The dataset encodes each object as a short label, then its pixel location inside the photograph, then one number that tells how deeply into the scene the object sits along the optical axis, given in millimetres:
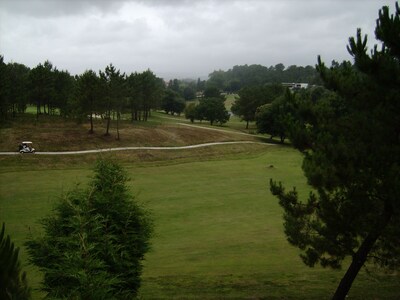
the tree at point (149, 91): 87812
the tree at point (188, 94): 177125
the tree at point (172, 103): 121375
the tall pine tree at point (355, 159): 11406
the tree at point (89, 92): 59969
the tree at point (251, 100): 99562
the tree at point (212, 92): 144250
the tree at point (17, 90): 64938
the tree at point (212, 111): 100938
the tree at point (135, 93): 80438
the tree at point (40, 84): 67000
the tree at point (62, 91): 75250
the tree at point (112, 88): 61281
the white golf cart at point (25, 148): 51031
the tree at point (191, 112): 105500
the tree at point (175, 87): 191850
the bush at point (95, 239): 9461
